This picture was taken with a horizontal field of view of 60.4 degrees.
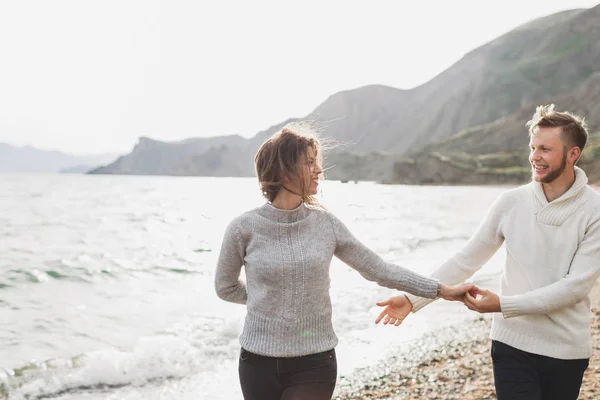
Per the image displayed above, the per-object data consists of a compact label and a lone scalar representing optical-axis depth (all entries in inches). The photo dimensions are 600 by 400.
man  126.3
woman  114.8
